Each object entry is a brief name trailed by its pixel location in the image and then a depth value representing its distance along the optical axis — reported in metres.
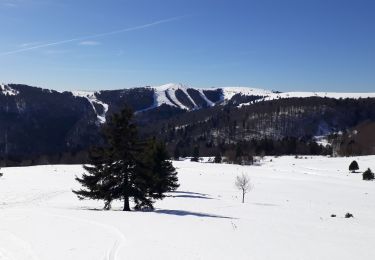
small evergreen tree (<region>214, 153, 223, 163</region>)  148.12
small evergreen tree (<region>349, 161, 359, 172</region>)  97.06
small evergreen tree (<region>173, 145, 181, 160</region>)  178.12
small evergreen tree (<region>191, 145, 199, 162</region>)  161.25
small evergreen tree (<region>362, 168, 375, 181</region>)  80.06
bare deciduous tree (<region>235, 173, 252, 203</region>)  56.18
